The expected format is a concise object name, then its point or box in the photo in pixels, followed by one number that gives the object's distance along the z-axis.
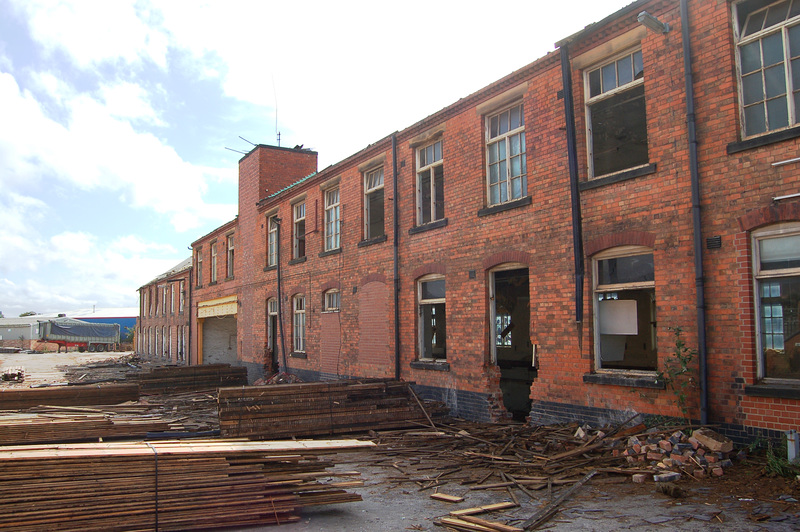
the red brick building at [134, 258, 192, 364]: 33.72
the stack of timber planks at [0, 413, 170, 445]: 8.27
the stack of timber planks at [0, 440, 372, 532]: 5.25
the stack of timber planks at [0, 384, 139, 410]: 13.19
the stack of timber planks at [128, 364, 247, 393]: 18.19
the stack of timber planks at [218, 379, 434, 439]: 10.47
